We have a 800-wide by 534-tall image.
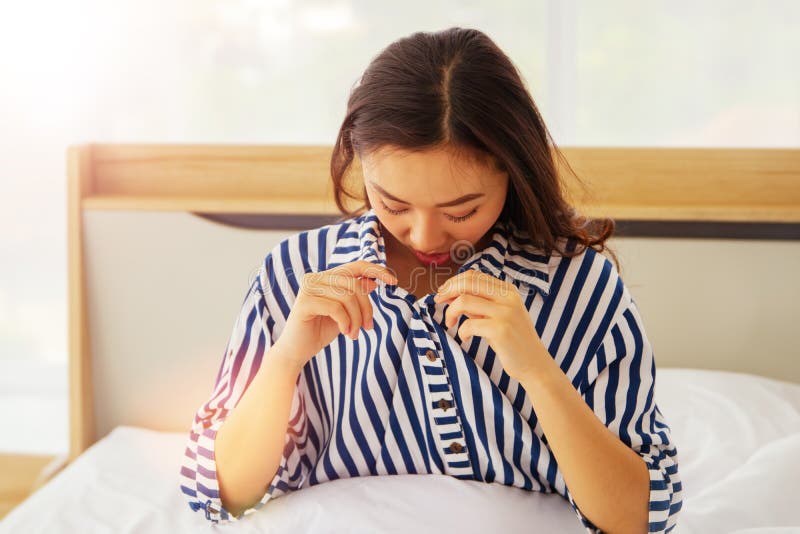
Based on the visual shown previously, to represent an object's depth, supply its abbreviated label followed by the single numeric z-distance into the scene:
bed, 1.49
